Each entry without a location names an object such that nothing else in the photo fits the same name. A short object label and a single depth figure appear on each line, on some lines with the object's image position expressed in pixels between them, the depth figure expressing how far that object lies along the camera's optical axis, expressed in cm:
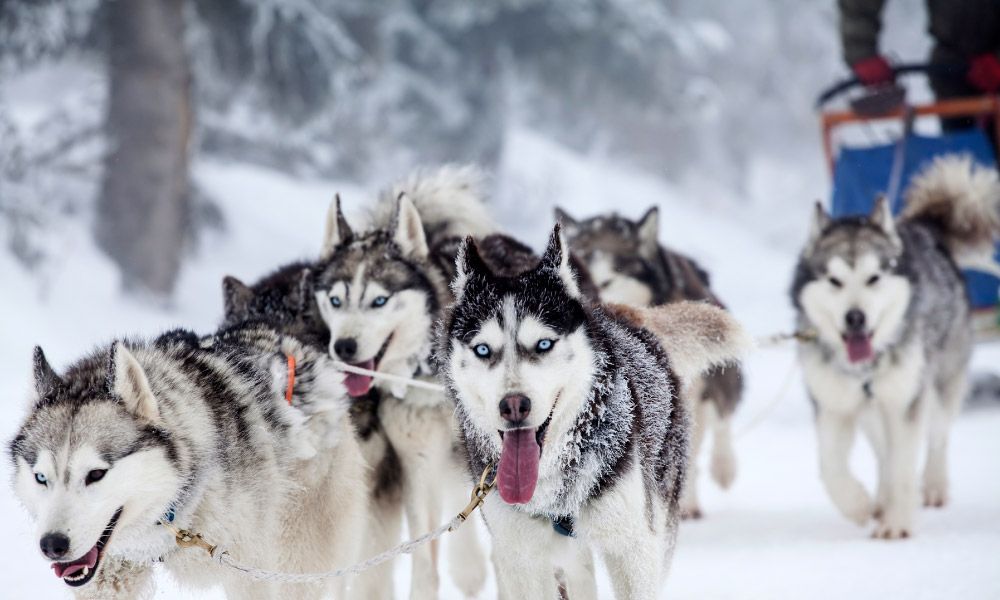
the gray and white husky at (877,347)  907
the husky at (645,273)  974
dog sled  1245
